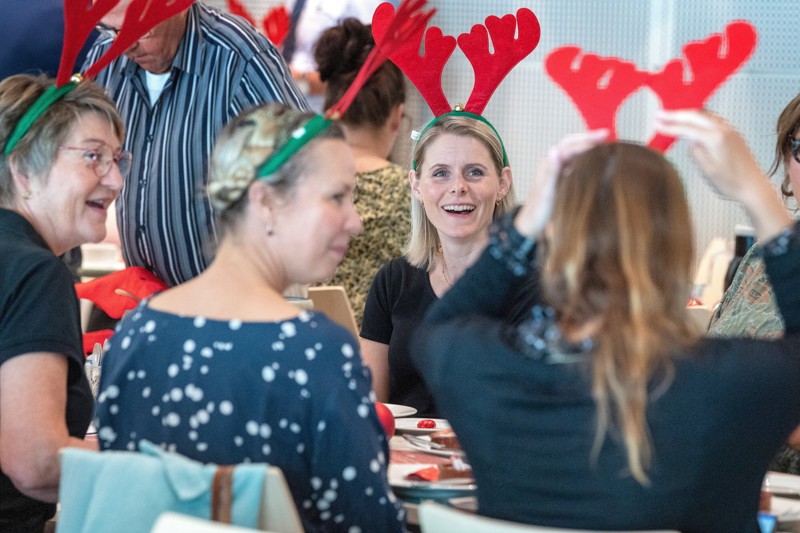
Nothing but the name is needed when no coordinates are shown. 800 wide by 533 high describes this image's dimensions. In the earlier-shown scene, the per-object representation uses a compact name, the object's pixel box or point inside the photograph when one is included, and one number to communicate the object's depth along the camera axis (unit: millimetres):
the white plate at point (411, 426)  5020
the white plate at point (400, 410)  5358
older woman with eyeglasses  3898
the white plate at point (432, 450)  4543
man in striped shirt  6324
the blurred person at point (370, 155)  8641
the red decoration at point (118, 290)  6176
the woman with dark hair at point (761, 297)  5215
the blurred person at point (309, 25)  12398
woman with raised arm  3012
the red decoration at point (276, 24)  11336
